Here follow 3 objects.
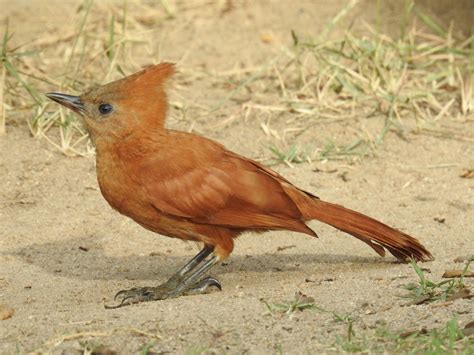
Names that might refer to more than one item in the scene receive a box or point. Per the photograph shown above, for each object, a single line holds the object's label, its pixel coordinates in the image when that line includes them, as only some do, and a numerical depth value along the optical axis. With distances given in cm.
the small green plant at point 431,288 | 1042
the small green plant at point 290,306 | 1029
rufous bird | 1132
